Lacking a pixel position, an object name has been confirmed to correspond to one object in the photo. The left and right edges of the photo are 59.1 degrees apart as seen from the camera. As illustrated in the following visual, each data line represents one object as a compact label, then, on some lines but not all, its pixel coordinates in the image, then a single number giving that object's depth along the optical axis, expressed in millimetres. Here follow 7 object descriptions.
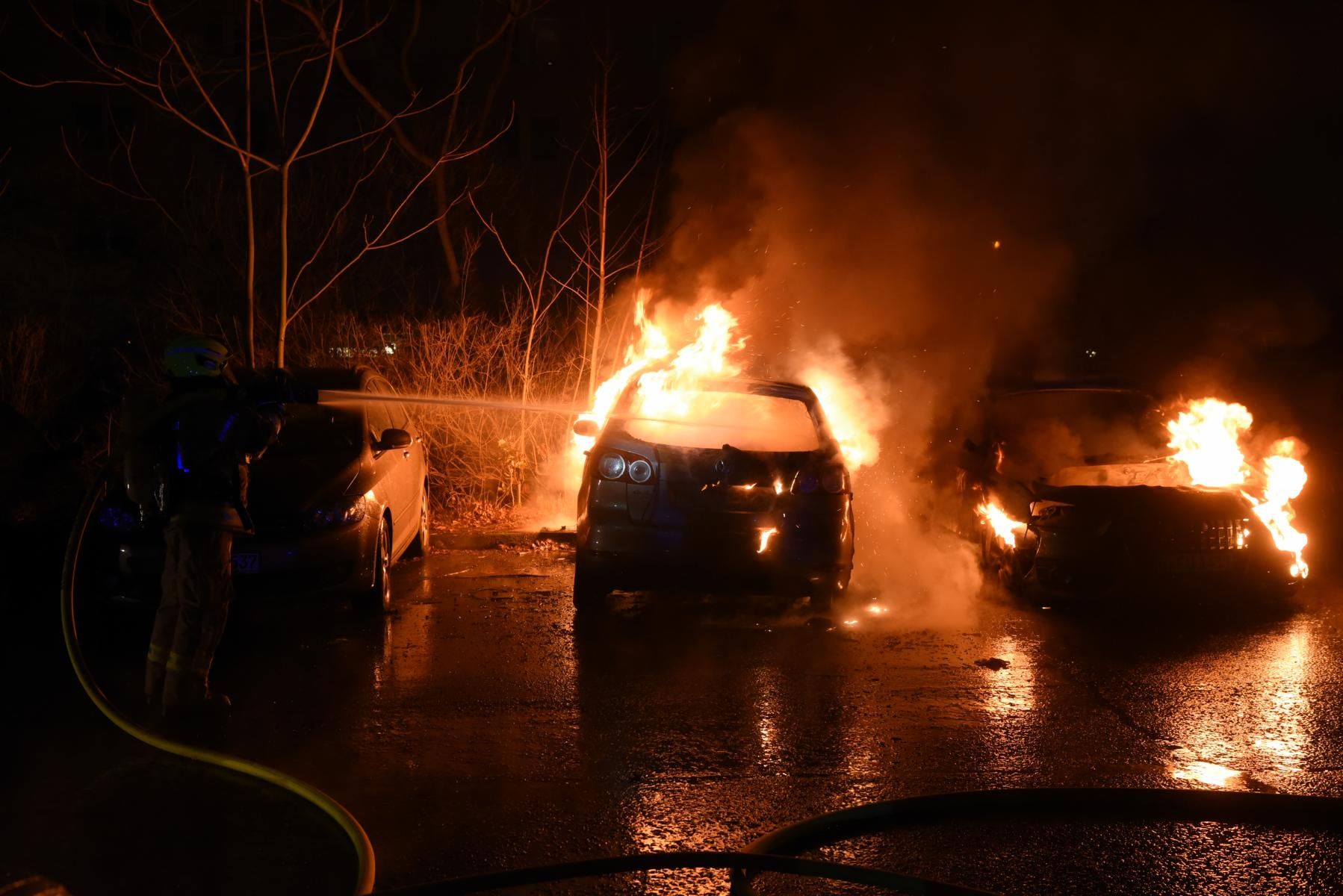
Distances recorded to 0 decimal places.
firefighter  5445
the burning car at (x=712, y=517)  7047
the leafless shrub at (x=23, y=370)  13656
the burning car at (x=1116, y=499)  7609
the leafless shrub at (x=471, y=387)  12391
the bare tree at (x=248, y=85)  10180
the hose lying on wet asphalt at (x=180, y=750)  3732
